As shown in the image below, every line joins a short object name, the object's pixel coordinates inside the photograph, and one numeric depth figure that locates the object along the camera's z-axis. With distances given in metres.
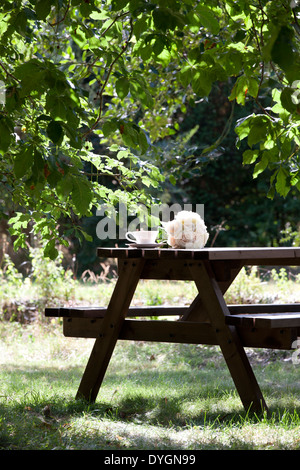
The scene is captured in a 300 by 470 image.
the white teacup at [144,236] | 8.34
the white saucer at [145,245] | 8.27
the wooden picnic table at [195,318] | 7.10
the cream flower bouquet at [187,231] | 8.22
